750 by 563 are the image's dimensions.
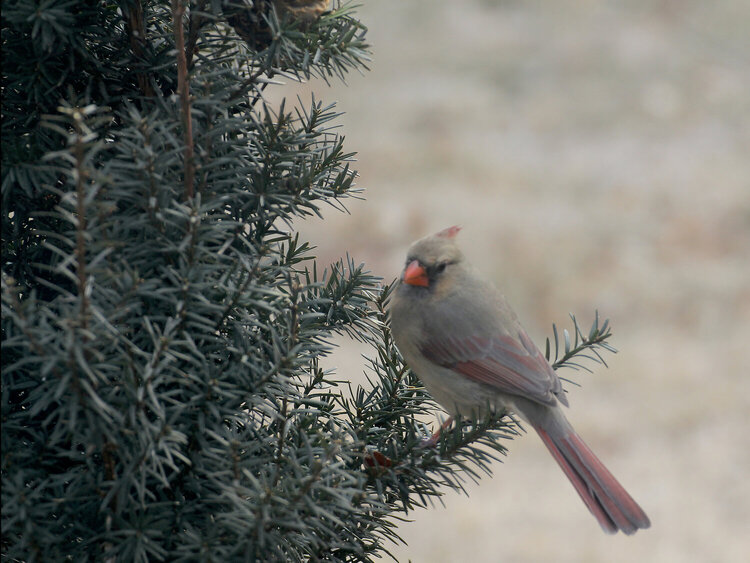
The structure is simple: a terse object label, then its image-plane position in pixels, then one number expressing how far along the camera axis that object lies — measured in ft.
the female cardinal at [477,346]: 26.15
